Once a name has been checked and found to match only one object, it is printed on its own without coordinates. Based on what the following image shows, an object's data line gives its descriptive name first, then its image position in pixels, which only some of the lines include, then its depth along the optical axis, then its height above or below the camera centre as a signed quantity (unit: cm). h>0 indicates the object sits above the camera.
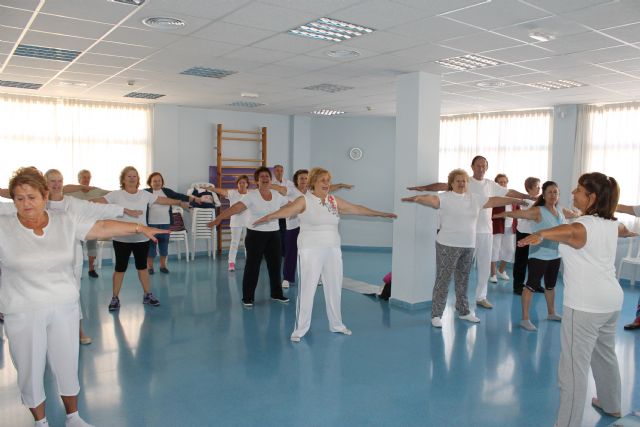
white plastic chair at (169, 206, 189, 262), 895 -118
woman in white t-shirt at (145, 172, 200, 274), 604 -64
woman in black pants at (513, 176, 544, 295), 666 -114
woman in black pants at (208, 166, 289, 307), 584 -71
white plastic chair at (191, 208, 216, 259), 926 -103
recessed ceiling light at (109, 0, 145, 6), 366 +121
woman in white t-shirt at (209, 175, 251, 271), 743 -88
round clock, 1105 +45
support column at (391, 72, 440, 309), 584 -2
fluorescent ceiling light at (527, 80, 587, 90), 657 +123
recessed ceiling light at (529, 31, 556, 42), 425 +120
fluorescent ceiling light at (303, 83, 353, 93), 718 +124
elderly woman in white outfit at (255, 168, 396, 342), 464 -63
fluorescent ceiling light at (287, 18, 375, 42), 422 +124
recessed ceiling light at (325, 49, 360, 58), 511 +123
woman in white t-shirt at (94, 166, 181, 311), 517 -52
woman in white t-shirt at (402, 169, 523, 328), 501 -53
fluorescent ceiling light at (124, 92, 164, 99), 810 +122
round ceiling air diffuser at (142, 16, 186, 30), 410 +121
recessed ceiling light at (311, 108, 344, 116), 996 +123
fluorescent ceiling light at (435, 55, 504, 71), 531 +123
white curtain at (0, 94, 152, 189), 825 +55
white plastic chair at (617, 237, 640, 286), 728 -116
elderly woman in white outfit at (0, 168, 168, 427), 256 -59
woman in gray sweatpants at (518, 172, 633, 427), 279 -59
